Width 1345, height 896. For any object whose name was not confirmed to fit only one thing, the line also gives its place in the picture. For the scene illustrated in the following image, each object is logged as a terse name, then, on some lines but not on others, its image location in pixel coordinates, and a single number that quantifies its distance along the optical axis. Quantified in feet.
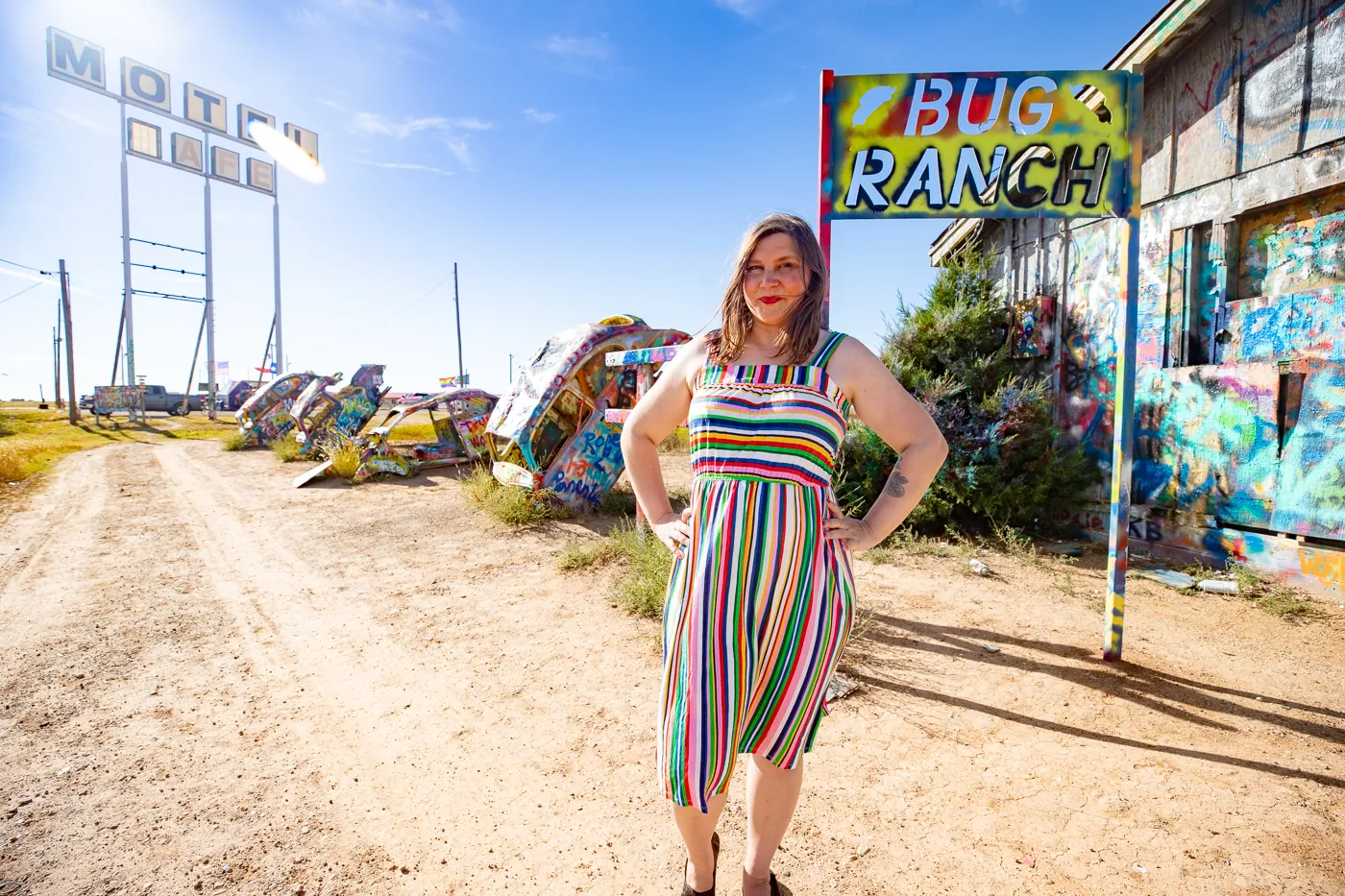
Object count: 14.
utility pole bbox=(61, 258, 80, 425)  72.74
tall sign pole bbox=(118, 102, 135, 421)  96.99
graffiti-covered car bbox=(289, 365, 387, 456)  47.85
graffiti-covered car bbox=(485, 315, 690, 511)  24.86
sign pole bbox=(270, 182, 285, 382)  123.65
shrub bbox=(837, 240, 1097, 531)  20.49
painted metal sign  10.52
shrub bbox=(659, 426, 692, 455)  46.59
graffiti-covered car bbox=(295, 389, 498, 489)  35.88
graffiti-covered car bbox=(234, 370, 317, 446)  56.18
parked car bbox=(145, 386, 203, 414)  109.29
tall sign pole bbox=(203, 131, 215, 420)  110.94
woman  5.08
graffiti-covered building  14.93
